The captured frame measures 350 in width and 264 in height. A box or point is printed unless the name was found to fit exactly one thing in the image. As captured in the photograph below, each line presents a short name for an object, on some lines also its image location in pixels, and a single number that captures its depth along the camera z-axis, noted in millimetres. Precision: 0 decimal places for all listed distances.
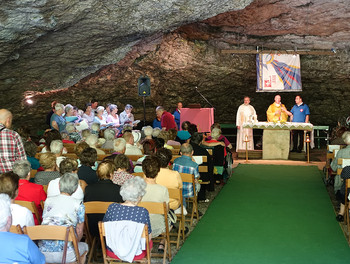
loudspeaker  13633
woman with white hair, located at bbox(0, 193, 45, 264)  3227
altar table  12859
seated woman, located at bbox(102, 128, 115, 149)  8748
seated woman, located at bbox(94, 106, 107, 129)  13164
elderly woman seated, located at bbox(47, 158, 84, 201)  5168
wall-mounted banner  14133
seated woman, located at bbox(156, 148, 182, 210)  6099
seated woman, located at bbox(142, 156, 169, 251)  5352
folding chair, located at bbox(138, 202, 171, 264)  4953
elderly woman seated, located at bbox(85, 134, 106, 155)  7742
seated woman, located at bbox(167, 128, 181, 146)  9102
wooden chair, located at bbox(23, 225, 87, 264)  4082
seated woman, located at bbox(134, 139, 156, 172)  7703
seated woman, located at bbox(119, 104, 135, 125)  14039
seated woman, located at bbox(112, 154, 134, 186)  5727
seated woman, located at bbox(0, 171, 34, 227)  4113
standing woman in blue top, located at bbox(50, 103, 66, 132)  10953
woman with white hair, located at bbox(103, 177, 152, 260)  4477
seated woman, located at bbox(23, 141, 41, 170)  7051
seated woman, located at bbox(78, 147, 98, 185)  5906
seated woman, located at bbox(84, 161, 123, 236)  5176
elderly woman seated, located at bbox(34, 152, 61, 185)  5777
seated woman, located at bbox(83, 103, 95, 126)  13352
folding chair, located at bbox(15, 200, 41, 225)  4783
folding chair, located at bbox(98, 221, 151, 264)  4414
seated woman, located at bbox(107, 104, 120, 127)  13539
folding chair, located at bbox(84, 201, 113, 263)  4965
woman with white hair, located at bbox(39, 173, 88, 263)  4316
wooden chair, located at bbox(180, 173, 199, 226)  6711
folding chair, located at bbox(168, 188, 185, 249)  5861
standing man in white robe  14125
